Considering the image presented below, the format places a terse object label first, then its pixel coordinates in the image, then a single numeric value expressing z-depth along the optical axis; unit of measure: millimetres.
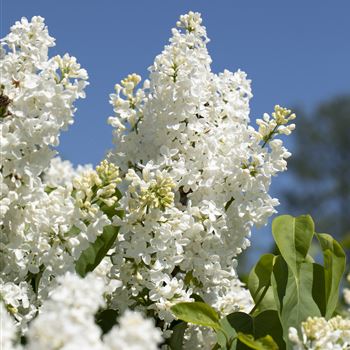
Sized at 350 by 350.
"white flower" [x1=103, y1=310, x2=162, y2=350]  530
